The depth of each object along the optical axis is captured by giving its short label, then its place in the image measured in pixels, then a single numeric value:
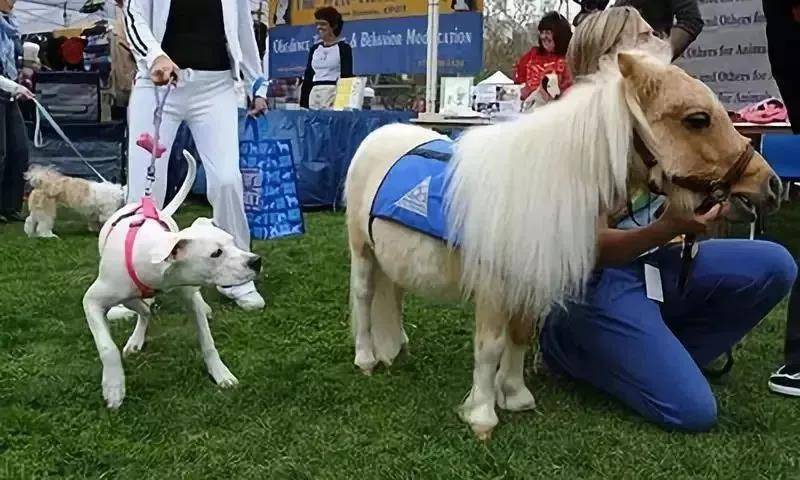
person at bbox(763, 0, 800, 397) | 3.20
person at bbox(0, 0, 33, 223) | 7.47
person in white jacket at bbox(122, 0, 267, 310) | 4.14
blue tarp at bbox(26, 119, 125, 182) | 9.45
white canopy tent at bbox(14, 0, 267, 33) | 16.06
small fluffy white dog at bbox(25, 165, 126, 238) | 7.17
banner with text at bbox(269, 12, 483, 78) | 9.85
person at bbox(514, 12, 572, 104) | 5.79
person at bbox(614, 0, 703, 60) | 5.25
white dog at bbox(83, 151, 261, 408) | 2.98
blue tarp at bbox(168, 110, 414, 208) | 8.55
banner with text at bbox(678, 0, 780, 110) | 7.61
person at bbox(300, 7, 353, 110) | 8.91
